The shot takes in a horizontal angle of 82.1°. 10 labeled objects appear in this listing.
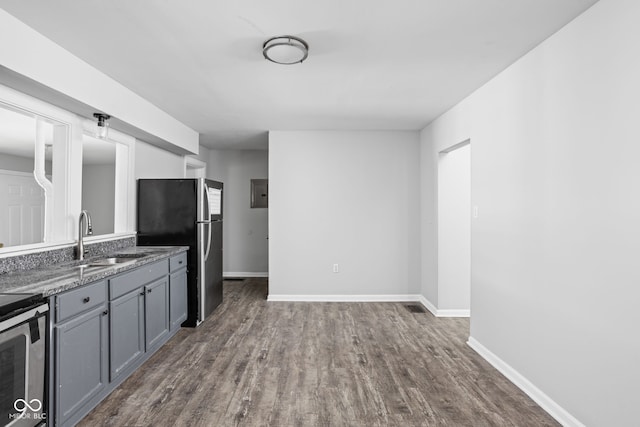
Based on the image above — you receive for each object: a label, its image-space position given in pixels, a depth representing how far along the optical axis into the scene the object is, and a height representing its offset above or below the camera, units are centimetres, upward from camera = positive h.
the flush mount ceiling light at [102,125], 307 +79
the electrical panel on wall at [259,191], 698 +49
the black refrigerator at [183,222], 413 -6
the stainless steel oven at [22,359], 165 -68
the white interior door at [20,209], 271 +6
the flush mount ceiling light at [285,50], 241 +113
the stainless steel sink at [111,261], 297 -37
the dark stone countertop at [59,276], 195 -37
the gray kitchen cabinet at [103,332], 204 -80
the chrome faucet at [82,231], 307 -12
